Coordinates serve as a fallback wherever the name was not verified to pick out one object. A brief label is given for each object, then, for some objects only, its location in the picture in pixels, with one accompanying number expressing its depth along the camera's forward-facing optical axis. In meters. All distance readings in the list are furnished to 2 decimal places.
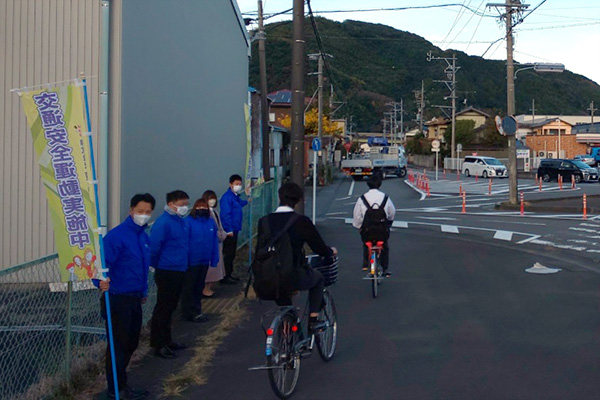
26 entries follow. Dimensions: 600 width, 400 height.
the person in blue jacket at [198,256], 8.55
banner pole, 5.34
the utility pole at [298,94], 14.41
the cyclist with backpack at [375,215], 10.37
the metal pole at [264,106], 24.41
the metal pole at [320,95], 42.58
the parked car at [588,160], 62.54
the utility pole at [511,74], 27.75
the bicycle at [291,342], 5.69
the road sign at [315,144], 18.83
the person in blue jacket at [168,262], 7.10
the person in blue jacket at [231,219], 11.47
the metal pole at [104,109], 9.77
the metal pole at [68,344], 6.01
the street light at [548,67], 27.24
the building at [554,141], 84.86
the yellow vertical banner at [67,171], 5.25
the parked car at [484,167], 54.28
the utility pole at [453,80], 63.84
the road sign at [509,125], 27.20
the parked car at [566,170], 45.47
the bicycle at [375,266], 10.17
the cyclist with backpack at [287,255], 5.94
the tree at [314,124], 65.94
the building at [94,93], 9.98
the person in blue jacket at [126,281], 5.72
